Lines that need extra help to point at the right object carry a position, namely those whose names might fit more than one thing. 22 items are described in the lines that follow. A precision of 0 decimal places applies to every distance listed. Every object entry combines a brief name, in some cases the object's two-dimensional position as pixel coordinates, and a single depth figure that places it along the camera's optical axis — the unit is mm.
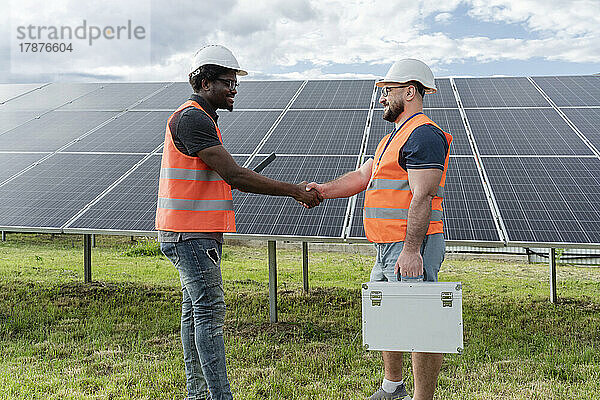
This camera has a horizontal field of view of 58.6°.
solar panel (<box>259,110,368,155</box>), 7246
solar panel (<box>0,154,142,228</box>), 6484
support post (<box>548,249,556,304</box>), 8361
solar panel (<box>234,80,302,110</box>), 9125
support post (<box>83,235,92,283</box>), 9817
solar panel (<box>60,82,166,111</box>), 10055
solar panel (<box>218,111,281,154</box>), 7477
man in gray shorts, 3527
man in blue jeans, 3531
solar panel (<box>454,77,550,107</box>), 8617
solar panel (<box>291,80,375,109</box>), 8852
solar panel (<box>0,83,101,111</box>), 10570
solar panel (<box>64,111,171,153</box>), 7969
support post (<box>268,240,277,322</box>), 6414
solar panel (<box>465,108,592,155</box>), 6996
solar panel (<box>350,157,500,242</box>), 5344
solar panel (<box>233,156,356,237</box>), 5680
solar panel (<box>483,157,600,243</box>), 5352
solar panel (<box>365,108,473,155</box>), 7121
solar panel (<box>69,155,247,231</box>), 6047
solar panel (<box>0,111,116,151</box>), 8484
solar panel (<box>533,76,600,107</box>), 8539
